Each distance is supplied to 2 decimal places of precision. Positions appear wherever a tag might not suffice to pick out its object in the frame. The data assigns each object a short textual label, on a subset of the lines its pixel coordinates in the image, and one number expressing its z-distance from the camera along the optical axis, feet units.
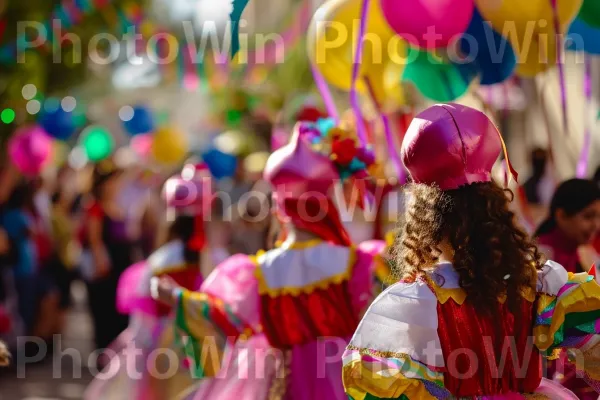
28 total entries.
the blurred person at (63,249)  49.89
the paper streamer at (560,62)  22.00
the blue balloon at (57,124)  61.03
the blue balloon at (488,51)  23.44
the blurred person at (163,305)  28.45
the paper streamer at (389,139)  23.44
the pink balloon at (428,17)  22.65
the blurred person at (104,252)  45.72
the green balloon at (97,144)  54.31
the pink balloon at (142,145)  62.83
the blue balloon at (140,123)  68.72
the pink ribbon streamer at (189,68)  86.63
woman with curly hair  13.15
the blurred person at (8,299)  45.07
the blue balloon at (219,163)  36.77
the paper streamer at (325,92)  23.93
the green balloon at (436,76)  24.45
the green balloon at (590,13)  22.84
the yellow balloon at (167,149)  62.60
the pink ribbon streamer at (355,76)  21.13
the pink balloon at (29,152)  48.75
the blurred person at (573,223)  20.13
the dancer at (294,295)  19.88
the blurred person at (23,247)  44.16
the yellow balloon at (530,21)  22.17
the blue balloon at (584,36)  23.57
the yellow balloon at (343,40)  23.46
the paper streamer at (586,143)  23.61
